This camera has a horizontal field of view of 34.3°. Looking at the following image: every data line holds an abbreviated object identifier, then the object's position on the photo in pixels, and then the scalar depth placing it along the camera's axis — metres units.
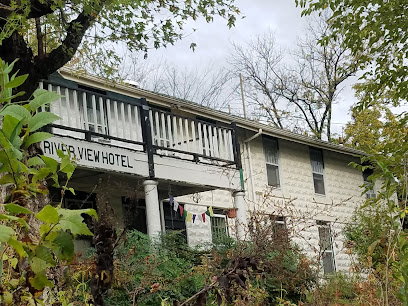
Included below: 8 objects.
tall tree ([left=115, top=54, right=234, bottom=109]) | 42.28
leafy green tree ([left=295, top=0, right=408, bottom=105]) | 13.03
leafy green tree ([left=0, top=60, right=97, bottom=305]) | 1.59
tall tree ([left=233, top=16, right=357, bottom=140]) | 37.12
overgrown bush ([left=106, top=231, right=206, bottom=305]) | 9.23
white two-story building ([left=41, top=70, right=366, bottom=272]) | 12.08
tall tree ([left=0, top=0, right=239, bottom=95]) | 9.96
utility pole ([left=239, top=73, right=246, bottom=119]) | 36.72
